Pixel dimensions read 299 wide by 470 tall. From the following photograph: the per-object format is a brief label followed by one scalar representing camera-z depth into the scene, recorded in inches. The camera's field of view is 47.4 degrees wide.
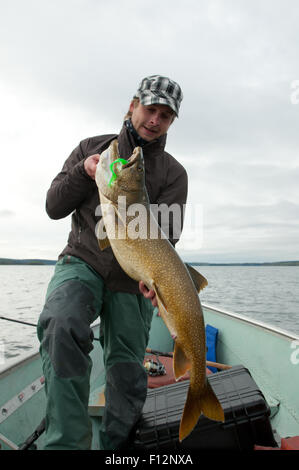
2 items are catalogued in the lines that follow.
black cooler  102.5
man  90.4
